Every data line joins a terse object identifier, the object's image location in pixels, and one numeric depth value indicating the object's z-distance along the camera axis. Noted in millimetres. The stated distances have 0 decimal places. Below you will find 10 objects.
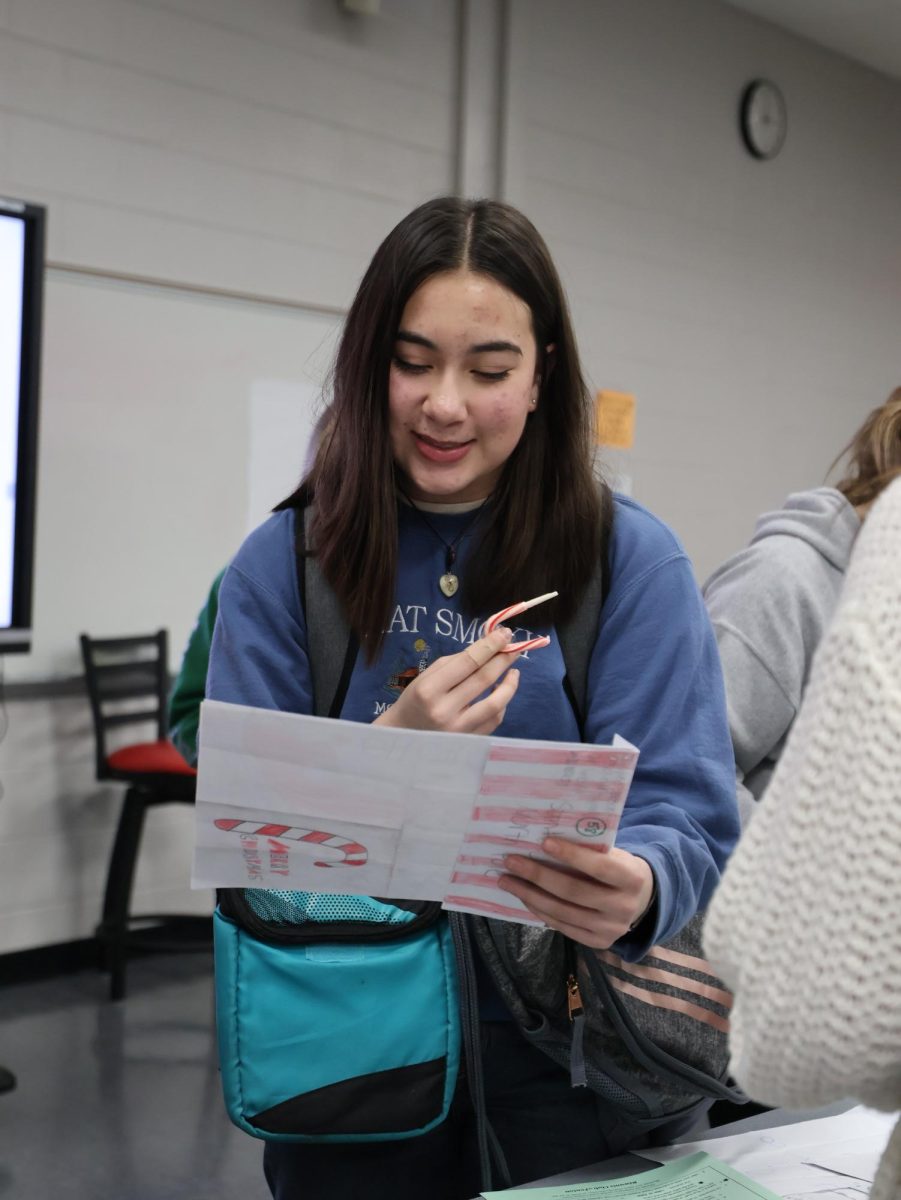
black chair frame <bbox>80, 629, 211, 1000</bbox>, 3689
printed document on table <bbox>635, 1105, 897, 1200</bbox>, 1082
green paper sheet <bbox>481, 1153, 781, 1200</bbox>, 1036
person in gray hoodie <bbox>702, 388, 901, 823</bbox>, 1534
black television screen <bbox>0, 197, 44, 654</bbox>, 3068
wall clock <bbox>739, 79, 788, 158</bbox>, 5500
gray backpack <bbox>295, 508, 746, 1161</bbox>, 1109
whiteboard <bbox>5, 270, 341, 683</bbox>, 3775
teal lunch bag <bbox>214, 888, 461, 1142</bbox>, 1156
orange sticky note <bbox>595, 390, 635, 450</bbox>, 5168
